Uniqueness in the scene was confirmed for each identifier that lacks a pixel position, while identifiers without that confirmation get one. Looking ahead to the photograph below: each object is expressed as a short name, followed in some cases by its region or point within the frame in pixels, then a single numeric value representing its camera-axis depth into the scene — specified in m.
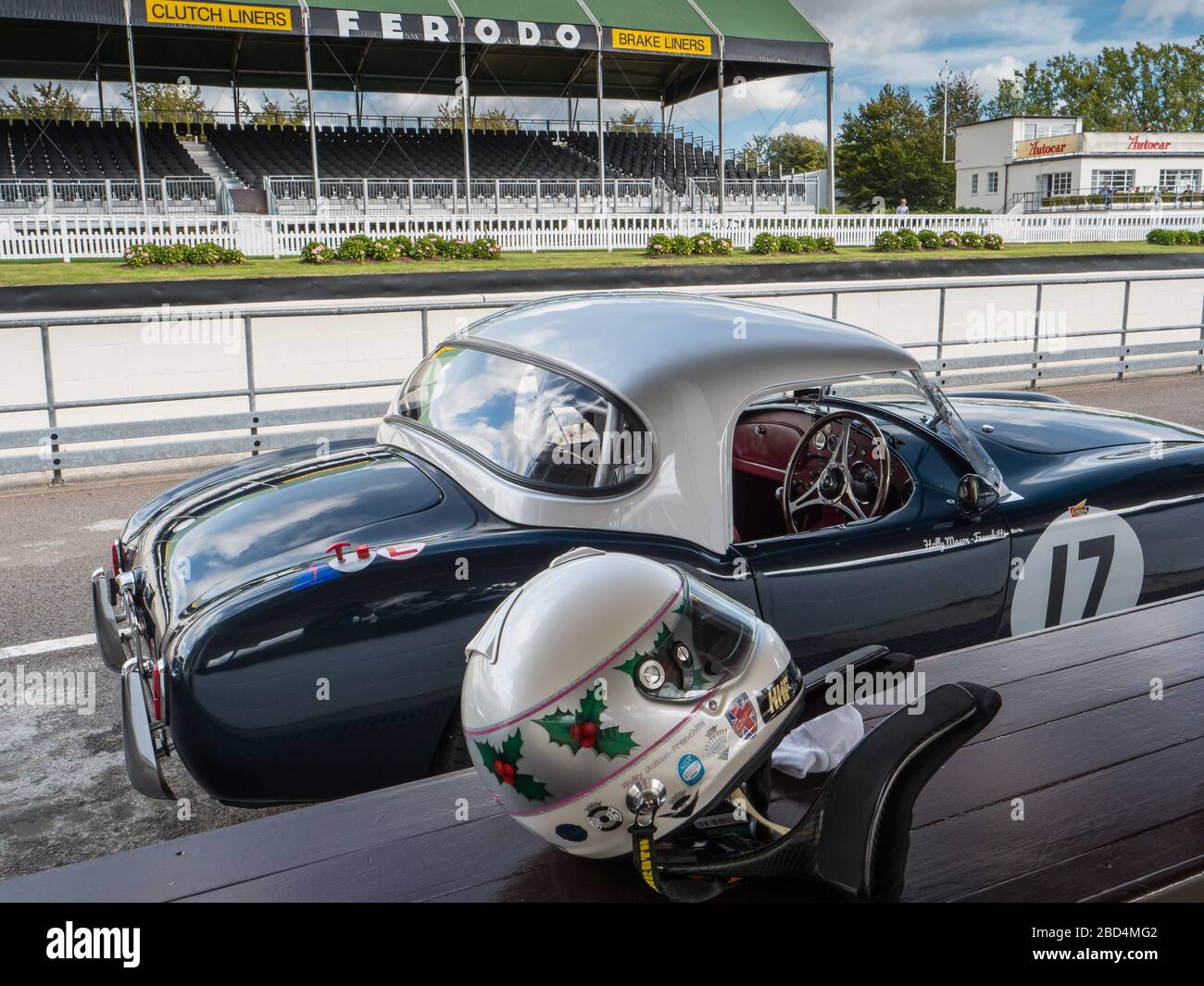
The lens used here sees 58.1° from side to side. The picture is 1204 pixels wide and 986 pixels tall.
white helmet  1.70
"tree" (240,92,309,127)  61.50
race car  2.92
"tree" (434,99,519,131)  56.41
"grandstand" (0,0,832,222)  36.03
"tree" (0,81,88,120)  47.81
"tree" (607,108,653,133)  54.63
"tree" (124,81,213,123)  59.62
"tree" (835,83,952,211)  90.56
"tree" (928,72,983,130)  126.75
